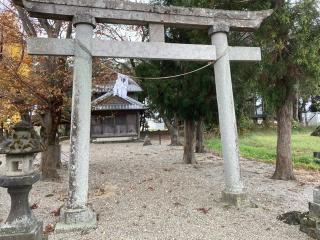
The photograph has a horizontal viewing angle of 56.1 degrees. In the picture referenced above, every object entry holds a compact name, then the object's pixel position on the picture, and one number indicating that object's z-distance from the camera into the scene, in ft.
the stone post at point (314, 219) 14.70
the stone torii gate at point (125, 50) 17.37
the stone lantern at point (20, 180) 12.61
